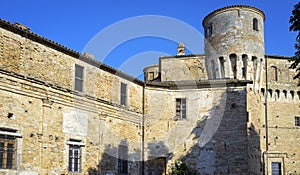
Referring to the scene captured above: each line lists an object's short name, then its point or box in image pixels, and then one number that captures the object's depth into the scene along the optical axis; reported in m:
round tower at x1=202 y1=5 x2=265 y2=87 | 32.03
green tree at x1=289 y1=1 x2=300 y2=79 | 15.14
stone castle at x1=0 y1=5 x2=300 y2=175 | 16.75
